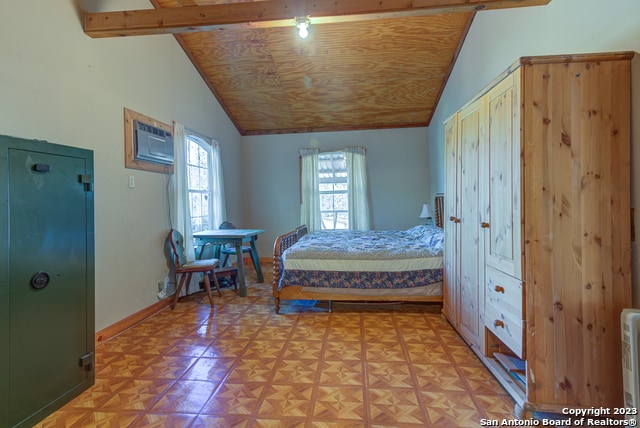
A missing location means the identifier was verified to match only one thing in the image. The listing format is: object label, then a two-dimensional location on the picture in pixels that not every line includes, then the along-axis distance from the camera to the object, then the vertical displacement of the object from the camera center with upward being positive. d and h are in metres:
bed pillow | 3.26 -0.32
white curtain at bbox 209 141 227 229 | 4.81 +0.42
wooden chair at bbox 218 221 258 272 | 4.42 -0.55
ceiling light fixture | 2.36 +1.45
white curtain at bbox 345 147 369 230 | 5.75 +0.42
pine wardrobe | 1.54 -0.09
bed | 3.11 -0.64
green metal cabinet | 1.50 -0.33
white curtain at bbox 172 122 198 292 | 3.75 +0.25
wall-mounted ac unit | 3.10 +0.75
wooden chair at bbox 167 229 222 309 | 3.44 -0.58
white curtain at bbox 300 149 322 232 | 5.88 +0.37
